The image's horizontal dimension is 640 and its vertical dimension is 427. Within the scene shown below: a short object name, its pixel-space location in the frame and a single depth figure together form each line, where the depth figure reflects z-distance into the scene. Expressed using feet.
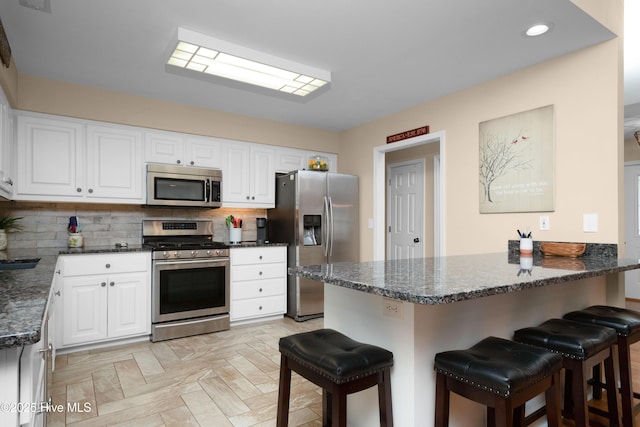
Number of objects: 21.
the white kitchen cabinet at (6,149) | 8.45
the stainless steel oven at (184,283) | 11.48
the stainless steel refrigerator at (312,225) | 13.97
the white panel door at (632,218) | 17.62
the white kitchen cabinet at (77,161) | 10.45
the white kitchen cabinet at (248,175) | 13.84
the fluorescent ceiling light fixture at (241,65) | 8.04
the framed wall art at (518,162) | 9.27
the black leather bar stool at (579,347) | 5.28
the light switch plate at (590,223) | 8.39
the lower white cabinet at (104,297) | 10.25
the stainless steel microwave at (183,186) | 12.15
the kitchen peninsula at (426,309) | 4.51
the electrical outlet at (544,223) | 9.27
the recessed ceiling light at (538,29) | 7.66
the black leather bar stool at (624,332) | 6.15
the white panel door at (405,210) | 16.39
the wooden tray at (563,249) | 8.33
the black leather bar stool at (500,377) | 4.00
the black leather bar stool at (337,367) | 4.29
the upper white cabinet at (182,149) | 12.40
